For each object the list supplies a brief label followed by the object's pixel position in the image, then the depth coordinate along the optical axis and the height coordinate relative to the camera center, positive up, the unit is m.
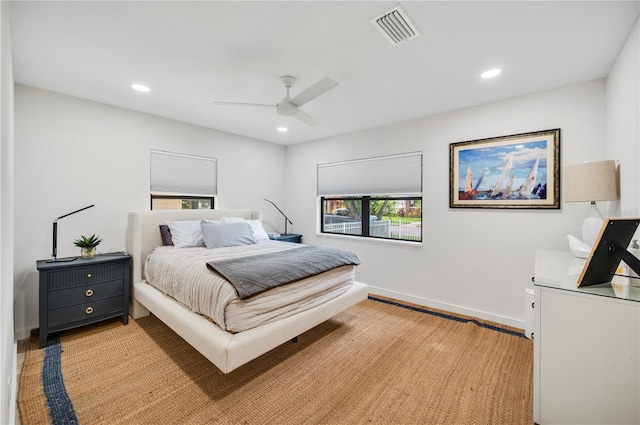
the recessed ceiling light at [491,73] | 2.31 +1.19
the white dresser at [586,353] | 1.21 -0.67
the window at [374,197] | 3.68 +0.19
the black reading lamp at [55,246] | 2.60 -0.37
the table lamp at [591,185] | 1.96 +0.20
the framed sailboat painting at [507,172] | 2.65 +0.42
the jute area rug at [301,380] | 1.67 -1.25
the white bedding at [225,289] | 1.88 -0.66
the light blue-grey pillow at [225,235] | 3.21 -0.31
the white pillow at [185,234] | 3.18 -0.30
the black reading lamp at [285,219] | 5.00 -0.18
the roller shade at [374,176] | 3.62 +0.50
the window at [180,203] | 3.56 +0.09
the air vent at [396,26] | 1.65 +1.19
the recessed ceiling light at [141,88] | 2.63 +1.19
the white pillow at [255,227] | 3.73 -0.25
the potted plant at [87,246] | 2.73 -0.38
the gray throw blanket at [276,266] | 1.93 -0.48
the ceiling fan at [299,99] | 2.13 +0.95
